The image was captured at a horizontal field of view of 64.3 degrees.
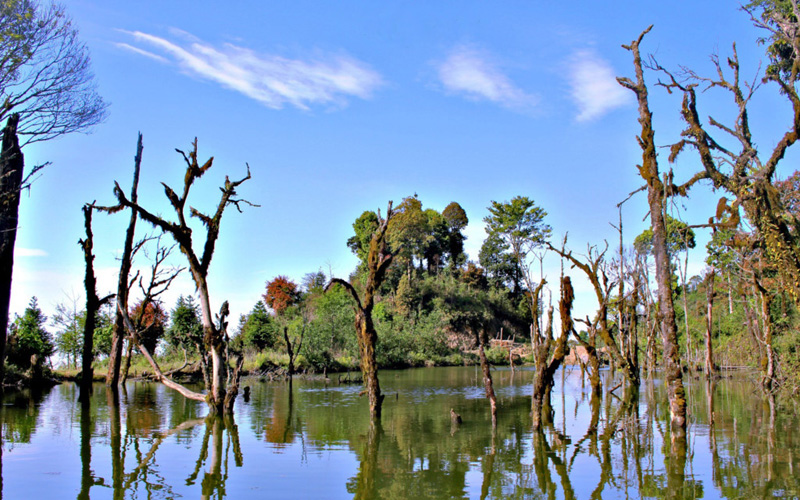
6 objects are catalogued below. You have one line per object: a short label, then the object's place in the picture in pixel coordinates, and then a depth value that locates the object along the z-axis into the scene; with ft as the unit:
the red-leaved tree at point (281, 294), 181.57
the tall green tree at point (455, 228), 220.23
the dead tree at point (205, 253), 55.11
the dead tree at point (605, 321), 62.57
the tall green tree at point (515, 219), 217.97
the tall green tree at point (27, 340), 87.71
